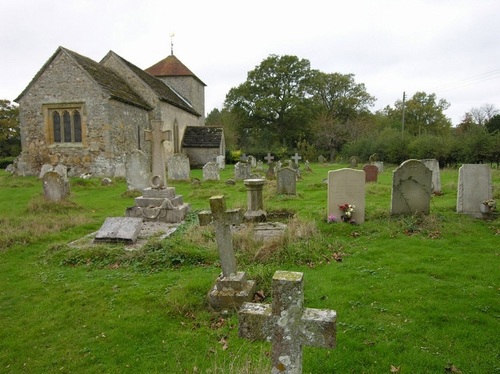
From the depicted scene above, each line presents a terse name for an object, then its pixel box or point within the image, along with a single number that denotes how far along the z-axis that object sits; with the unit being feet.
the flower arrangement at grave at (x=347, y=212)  24.81
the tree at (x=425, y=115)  154.20
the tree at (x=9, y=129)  137.28
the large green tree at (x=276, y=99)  142.31
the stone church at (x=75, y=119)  61.21
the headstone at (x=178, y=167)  57.52
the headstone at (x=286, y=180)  40.09
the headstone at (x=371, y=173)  50.72
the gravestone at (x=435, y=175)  38.86
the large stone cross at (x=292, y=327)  6.31
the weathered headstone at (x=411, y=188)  25.89
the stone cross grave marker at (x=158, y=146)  30.68
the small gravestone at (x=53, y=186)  34.19
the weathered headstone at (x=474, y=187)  27.02
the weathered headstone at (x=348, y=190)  25.25
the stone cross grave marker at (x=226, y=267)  13.70
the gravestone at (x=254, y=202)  27.89
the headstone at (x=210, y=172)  57.77
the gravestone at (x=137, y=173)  42.29
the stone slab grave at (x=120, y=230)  22.58
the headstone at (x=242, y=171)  58.90
